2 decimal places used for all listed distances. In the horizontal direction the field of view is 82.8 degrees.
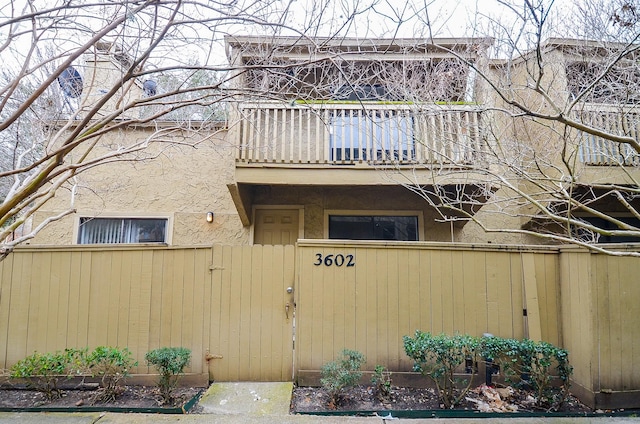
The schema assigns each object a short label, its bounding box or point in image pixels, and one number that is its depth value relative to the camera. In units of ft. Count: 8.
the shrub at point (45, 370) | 13.17
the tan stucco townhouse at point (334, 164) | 18.01
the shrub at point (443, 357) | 13.05
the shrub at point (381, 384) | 13.69
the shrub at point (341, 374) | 13.05
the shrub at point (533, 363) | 13.03
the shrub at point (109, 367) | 13.43
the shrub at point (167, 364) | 13.17
